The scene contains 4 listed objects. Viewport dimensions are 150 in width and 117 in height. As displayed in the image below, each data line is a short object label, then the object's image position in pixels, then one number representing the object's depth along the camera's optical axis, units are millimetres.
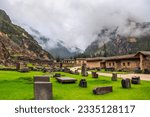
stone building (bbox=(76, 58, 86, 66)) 111631
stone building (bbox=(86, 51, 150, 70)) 61438
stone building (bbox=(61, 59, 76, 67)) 103294
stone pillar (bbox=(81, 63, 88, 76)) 37594
